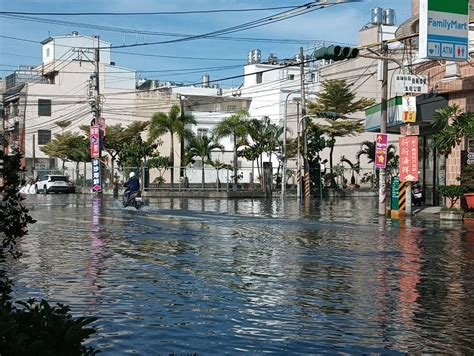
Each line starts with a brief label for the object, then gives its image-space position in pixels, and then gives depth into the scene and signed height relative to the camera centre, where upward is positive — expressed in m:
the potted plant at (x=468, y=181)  25.59 +0.10
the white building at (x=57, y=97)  73.19 +9.67
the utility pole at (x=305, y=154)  45.59 +2.12
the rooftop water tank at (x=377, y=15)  72.69 +18.21
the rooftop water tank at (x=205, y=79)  100.29 +15.84
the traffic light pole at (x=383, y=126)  28.70 +2.45
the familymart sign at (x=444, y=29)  22.22 +5.14
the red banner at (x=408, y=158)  27.36 +1.04
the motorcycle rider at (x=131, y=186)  30.34 -0.04
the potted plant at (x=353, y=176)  57.59 +0.72
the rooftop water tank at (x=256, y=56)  94.62 +18.04
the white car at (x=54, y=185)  58.19 +0.04
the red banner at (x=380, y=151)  28.91 +1.40
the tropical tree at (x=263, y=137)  57.56 +4.06
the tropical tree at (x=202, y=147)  57.69 +3.24
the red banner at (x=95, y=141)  49.50 +3.23
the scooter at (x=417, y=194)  33.38 -0.50
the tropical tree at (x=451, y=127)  25.94 +2.19
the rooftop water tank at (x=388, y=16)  74.56 +18.48
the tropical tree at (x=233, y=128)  56.81 +4.72
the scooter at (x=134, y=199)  30.14 -0.62
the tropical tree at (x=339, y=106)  58.72 +6.88
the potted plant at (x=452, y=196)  25.83 -0.48
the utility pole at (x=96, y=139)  49.62 +3.36
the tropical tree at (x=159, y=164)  53.97 +1.67
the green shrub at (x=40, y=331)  3.75 -0.85
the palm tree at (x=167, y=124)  57.56 +5.16
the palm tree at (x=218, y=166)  51.14 +1.60
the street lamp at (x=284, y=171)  47.44 +0.91
